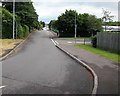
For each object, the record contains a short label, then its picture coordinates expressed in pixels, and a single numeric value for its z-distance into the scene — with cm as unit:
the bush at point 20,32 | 2167
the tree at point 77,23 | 2923
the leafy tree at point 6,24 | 2029
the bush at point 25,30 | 2465
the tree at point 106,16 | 3186
